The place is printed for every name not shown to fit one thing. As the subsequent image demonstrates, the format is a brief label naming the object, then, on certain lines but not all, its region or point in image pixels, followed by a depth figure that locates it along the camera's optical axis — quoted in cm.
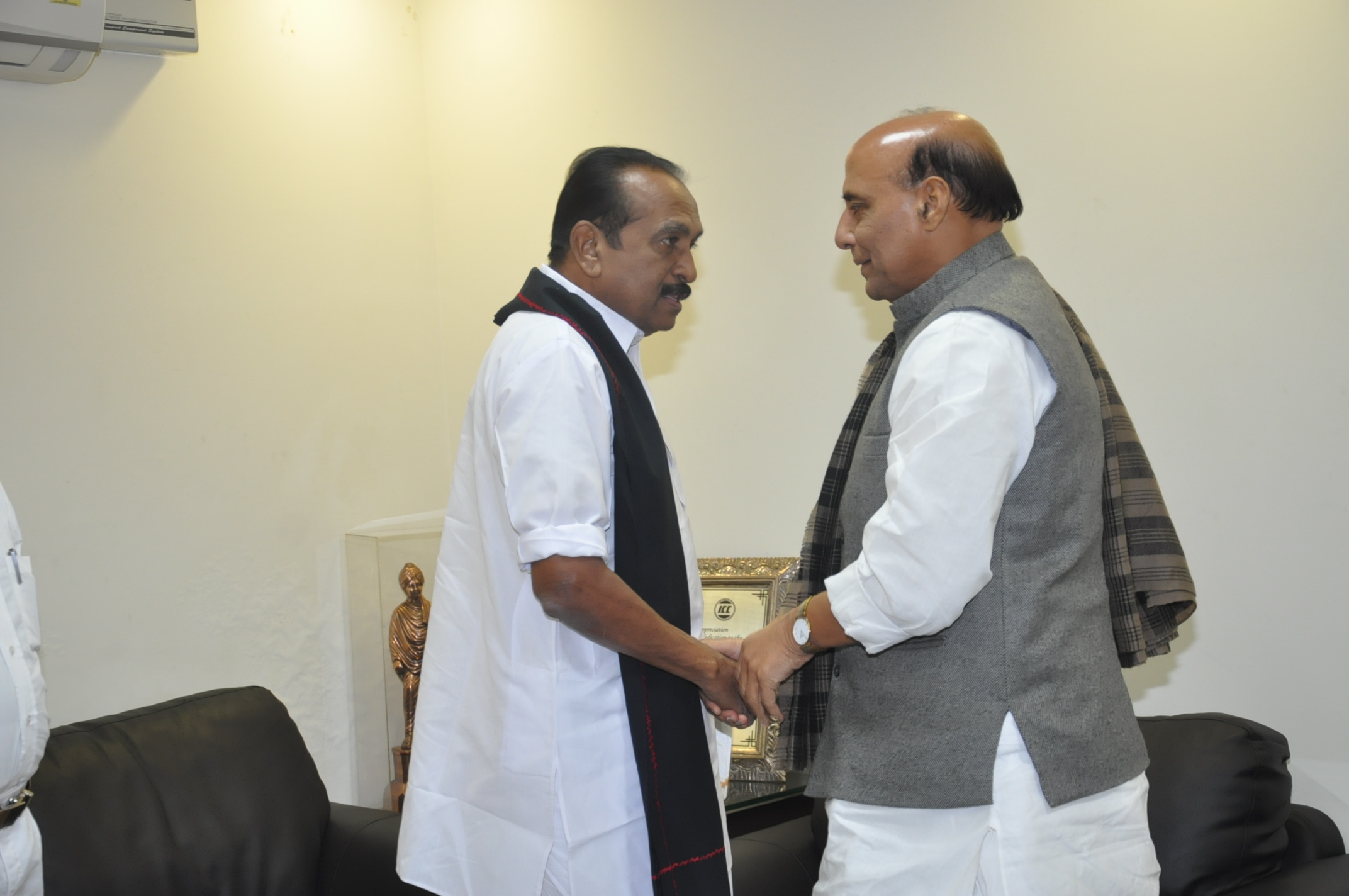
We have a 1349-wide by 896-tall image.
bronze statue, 295
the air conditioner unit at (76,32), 222
